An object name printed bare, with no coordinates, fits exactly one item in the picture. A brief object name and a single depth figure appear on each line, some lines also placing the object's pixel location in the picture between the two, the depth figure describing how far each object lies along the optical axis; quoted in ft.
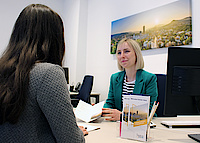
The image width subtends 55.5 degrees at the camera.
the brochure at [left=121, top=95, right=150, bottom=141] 3.20
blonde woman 5.80
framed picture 8.83
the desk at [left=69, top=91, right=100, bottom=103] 12.22
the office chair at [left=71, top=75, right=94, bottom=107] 10.44
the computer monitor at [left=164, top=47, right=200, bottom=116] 3.26
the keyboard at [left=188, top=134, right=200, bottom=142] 3.19
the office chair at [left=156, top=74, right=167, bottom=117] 6.36
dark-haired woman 2.24
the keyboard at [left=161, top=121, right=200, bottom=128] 4.16
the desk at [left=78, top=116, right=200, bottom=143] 3.19
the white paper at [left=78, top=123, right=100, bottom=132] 3.79
